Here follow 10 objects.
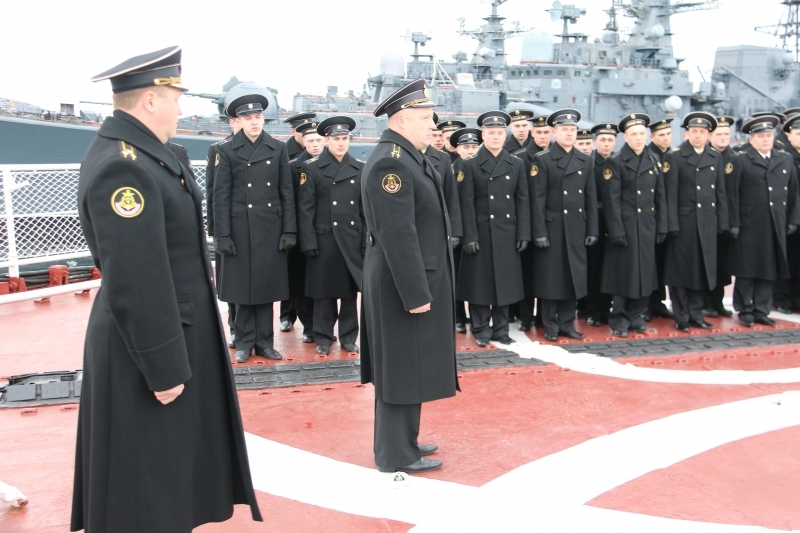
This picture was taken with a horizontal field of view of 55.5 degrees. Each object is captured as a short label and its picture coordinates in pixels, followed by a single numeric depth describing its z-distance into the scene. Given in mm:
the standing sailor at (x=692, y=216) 6637
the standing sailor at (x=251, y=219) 5586
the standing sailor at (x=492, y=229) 6113
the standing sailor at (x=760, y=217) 6828
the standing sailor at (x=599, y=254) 6656
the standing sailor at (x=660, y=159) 6742
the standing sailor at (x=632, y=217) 6438
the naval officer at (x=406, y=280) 3395
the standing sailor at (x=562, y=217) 6305
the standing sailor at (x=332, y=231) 5824
